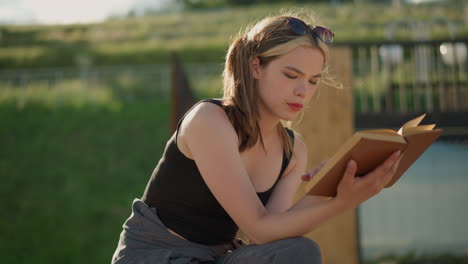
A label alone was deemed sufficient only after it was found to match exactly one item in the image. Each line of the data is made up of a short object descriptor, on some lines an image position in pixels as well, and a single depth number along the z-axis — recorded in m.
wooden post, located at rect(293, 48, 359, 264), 5.27
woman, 1.88
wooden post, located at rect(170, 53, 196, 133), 4.55
